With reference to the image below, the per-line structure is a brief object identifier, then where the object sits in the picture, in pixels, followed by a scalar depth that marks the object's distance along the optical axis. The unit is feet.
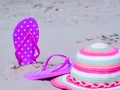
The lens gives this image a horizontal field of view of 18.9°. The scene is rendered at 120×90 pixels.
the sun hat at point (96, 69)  7.46
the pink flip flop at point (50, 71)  8.56
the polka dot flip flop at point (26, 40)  9.38
